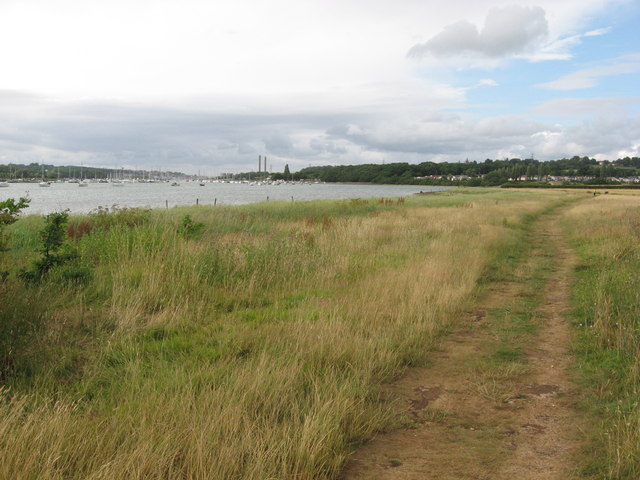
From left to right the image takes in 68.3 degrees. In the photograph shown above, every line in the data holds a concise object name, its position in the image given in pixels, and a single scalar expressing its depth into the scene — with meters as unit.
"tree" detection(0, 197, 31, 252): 6.32
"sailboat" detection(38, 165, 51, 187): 166.50
